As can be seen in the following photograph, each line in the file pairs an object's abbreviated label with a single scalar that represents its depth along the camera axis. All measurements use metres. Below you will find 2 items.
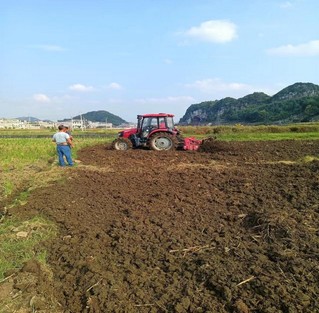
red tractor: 17.06
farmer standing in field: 12.52
